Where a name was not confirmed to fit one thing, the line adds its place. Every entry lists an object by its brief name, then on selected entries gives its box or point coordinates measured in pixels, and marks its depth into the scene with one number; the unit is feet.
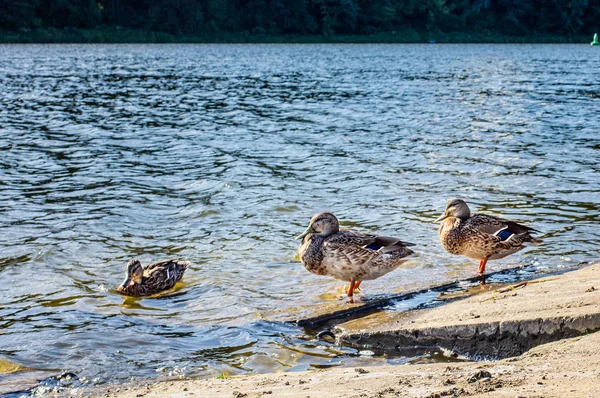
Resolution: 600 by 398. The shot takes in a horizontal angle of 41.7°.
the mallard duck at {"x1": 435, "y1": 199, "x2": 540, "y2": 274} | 32.37
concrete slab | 27.48
